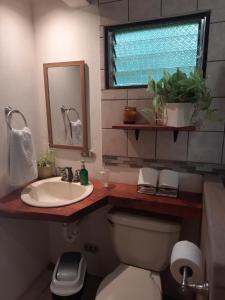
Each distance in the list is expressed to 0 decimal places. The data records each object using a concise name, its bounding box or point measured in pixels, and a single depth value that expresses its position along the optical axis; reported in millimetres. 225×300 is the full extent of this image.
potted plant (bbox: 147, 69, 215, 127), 1132
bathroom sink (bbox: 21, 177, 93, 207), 1562
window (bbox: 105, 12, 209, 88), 1320
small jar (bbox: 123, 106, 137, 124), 1431
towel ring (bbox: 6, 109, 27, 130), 1452
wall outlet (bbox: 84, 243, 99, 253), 1814
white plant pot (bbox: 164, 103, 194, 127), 1188
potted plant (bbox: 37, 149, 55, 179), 1740
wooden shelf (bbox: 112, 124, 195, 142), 1238
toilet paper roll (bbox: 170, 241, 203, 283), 694
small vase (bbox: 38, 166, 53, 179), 1738
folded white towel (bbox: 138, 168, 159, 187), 1420
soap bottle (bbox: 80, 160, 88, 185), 1574
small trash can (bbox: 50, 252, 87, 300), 1350
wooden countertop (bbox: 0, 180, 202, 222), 1241
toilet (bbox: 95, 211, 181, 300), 1220
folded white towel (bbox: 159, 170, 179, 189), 1369
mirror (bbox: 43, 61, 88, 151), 1596
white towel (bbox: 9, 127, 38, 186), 1410
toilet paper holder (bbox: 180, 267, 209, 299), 653
